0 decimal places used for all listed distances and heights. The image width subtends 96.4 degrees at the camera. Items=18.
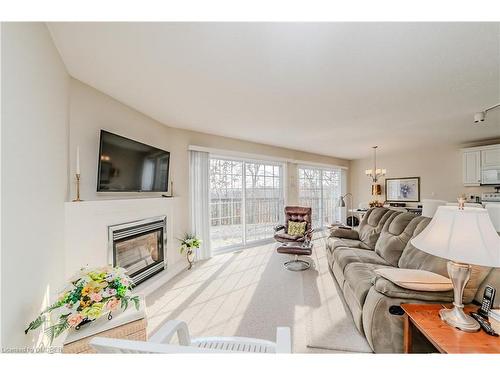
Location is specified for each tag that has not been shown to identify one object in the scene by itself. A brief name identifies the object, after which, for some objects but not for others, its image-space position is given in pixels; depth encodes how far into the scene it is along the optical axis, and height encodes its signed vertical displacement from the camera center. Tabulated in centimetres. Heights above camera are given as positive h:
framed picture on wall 620 +5
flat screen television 242 +30
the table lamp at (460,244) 117 -30
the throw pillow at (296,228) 457 -78
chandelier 554 +71
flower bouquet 129 -68
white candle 212 +28
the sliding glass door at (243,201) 478 -26
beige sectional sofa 158 -80
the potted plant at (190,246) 379 -96
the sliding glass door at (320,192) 666 -6
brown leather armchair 439 -60
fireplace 258 -76
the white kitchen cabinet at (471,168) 490 +52
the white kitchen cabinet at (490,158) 461 +70
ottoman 355 -98
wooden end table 112 -79
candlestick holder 209 +1
